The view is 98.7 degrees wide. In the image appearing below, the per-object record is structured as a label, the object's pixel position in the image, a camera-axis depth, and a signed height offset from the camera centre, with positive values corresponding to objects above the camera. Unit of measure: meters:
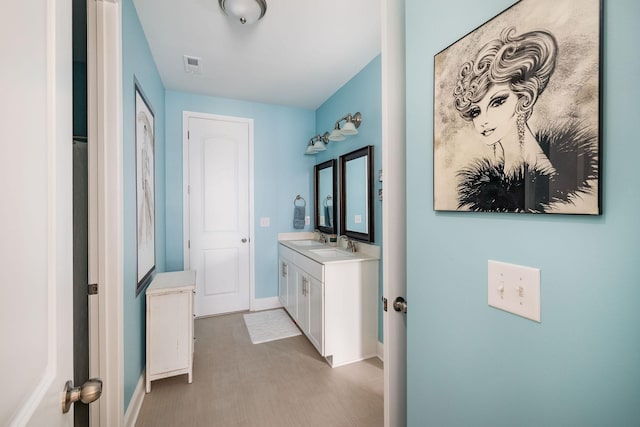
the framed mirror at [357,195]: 2.54 +0.16
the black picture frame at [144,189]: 1.81 +0.17
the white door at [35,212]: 0.41 +0.00
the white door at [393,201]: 1.11 +0.04
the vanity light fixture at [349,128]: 2.55 +0.79
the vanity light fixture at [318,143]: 3.26 +0.82
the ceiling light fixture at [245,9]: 1.71 +1.30
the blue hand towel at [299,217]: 3.63 -0.08
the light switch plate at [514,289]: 0.67 -0.20
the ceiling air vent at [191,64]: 2.43 +1.35
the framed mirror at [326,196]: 3.17 +0.18
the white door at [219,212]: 3.23 -0.01
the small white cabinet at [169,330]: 1.93 -0.86
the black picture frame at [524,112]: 0.56 +0.24
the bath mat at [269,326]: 2.77 -1.26
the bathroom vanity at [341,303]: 2.24 -0.79
